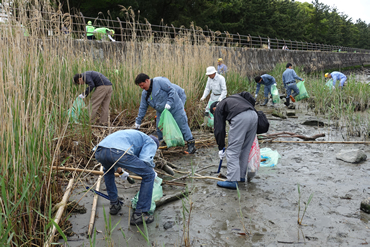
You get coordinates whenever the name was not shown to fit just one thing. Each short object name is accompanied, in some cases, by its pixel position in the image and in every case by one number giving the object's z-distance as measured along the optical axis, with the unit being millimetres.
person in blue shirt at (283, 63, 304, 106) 10762
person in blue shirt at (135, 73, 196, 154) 5297
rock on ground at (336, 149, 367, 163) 4883
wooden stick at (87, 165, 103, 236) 2771
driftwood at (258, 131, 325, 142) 6296
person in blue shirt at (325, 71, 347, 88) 10390
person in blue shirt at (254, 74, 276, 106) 10788
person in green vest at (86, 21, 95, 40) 9050
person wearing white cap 7139
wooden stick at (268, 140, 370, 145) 5975
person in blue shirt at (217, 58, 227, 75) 9781
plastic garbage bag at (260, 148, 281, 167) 4836
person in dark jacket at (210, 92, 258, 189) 3949
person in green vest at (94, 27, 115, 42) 7947
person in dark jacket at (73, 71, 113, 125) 5496
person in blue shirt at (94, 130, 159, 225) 2863
